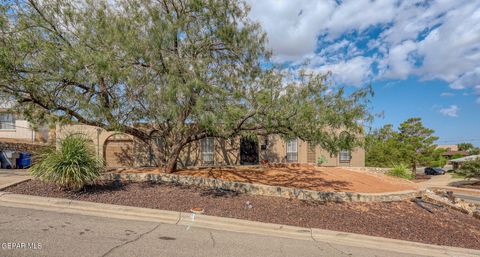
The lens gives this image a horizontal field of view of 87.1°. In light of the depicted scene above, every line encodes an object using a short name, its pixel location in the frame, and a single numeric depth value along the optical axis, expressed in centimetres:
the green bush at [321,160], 1847
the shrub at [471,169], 2511
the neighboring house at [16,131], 2072
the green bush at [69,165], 670
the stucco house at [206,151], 1627
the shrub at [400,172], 1705
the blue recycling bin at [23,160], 1531
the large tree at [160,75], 621
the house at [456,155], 5714
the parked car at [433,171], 4144
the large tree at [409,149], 2933
